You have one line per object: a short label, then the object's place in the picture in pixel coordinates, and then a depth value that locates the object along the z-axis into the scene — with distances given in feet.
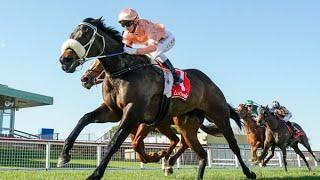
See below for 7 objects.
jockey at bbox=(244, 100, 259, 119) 56.06
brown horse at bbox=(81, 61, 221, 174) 22.63
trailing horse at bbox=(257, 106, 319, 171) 48.71
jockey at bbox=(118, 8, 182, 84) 19.88
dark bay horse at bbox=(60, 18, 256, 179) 16.87
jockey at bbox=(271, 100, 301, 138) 53.50
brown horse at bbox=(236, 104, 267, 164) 56.03
